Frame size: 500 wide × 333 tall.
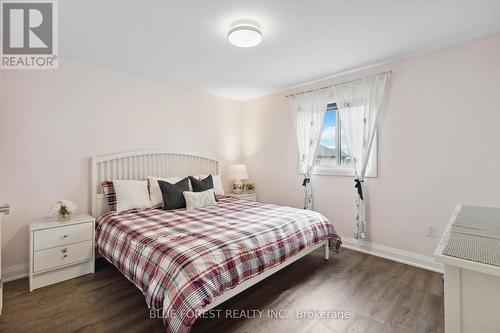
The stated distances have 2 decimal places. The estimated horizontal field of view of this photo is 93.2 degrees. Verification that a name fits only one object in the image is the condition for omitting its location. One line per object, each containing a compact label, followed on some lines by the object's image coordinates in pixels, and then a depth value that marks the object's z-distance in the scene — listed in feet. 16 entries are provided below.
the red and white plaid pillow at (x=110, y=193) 9.50
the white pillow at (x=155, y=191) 10.10
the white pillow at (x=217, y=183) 12.45
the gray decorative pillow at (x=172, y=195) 9.76
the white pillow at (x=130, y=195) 9.18
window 11.12
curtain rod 10.70
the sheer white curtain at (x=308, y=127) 11.61
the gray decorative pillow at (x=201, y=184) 11.03
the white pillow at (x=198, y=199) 10.01
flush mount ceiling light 6.83
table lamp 13.97
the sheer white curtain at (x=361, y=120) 9.77
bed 4.95
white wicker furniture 2.60
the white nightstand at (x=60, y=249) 7.20
